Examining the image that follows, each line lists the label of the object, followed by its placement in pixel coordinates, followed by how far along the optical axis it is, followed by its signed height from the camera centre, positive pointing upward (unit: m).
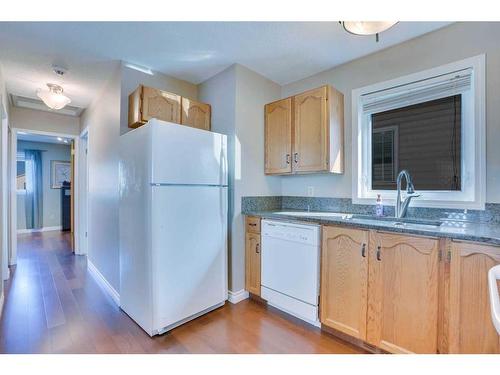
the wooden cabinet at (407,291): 1.27 -0.64
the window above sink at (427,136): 1.79 +0.44
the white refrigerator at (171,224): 1.81 -0.30
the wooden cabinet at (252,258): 2.39 -0.71
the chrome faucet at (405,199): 1.93 -0.10
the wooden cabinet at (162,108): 2.18 +0.76
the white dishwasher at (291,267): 1.94 -0.69
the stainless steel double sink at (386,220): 1.63 -0.26
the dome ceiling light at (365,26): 1.38 +0.92
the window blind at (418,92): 1.86 +0.80
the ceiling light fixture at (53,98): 2.68 +1.00
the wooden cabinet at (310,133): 2.26 +0.53
